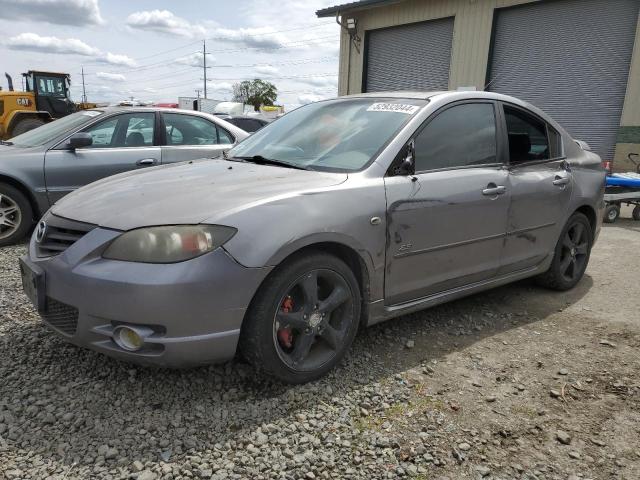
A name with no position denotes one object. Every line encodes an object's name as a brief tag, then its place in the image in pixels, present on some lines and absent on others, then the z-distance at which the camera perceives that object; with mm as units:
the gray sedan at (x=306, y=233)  2365
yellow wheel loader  16625
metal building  11047
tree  69950
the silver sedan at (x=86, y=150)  5438
